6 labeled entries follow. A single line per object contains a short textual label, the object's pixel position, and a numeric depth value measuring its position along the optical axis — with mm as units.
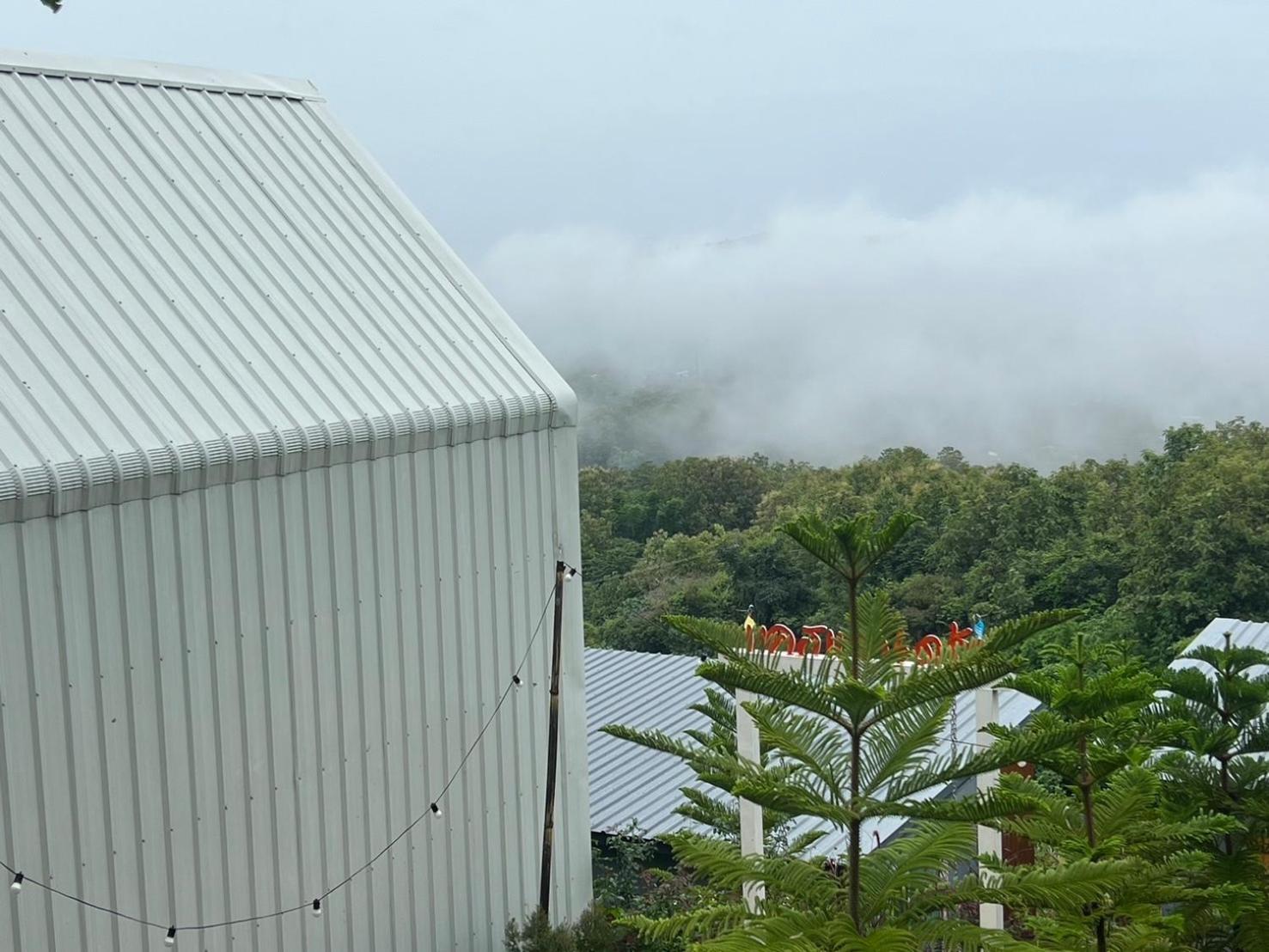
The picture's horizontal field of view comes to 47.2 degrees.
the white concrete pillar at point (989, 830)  8633
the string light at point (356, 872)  5759
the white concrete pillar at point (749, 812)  8188
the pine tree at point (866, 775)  6043
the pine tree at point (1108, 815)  7098
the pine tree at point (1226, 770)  7664
